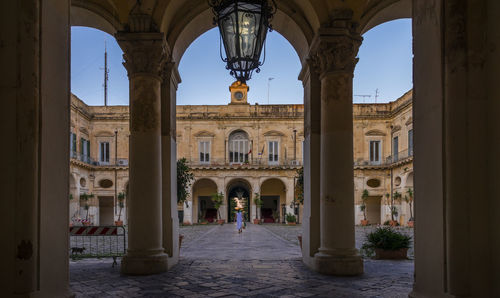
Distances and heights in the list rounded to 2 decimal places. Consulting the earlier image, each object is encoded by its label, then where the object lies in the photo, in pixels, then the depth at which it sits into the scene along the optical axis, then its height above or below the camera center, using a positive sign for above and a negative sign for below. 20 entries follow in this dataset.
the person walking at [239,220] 20.47 -2.32
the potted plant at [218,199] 33.12 -2.03
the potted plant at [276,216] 36.05 -3.70
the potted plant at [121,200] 32.59 -2.09
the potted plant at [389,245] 8.77 -1.50
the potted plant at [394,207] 30.02 -2.52
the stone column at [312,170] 7.30 +0.05
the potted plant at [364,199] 32.59 -2.03
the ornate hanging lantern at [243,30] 4.52 +1.55
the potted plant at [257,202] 33.50 -2.30
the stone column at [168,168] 7.49 +0.09
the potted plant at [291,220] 31.05 -3.45
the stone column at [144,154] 6.71 +0.31
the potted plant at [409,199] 28.49 -1.80
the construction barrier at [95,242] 7.95 -1.95
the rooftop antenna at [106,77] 41.28 +9.69
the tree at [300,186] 15.78 -0.54
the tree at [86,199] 31.03 -1.90
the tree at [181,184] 16.16 -0.45
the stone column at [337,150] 6.55 +0.36
